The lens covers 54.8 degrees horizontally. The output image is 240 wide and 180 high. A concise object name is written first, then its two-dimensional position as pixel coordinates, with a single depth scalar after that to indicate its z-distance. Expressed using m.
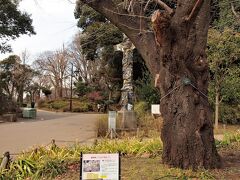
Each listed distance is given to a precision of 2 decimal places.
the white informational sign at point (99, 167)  2.93
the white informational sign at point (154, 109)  10.20
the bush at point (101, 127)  8.88
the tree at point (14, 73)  23.65
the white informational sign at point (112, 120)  8.70
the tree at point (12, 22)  15.83
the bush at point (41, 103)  29.29
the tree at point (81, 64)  32.08
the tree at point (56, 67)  35.02
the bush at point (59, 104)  26.85
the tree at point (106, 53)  15.59
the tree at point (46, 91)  33.19
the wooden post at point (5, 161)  4.04
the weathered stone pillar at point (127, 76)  11.55
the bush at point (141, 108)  11.37
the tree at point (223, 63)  10.47
